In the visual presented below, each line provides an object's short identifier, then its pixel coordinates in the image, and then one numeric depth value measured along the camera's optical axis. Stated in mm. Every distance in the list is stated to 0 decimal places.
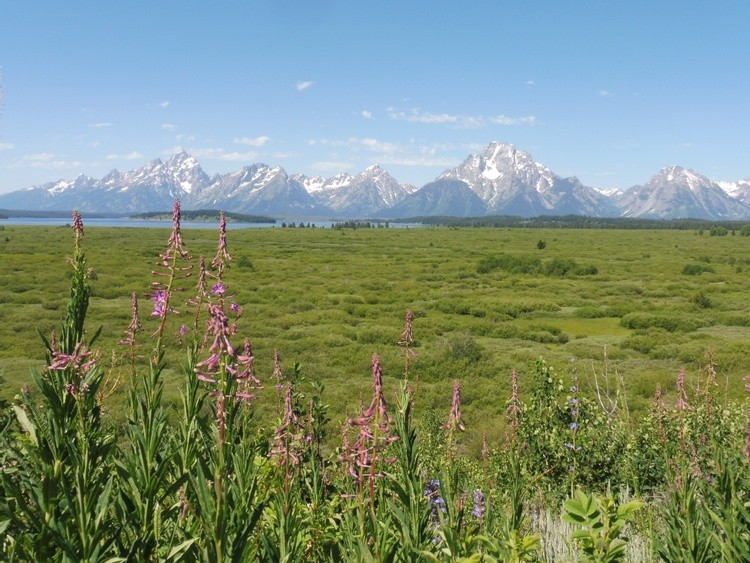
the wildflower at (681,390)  3590
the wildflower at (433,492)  3510
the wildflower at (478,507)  3537
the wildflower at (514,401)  2687
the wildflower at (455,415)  2551
